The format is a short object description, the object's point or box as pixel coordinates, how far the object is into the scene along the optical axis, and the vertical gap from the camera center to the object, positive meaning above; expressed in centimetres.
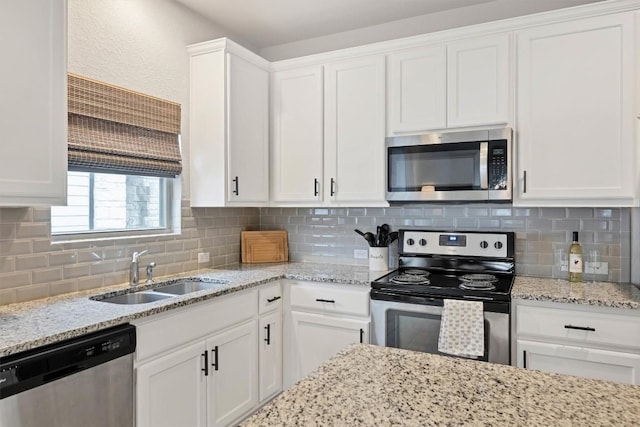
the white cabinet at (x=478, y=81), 257 +78
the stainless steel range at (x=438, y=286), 229 -43
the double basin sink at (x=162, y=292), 236 -47
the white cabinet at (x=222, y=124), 289 +59
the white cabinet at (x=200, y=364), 192 -77
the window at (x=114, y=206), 236 +3
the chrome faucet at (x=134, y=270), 250 -34
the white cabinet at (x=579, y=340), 211 -65
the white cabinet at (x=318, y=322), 267 -70
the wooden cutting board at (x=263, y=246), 342 -28
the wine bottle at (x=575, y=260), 257 -29
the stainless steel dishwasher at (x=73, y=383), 139 -61
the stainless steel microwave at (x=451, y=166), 253 +27
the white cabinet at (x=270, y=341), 271 -83
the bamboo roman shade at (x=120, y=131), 228 +47
